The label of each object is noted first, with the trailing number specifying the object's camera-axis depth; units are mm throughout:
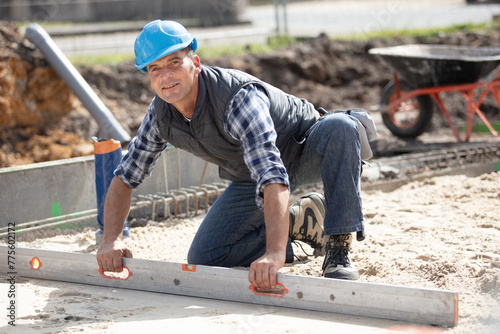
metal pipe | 10693
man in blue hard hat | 5564
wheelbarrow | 12911
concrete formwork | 8584
